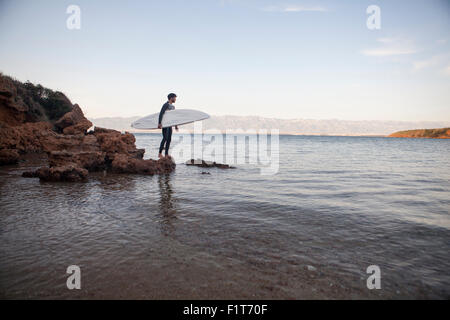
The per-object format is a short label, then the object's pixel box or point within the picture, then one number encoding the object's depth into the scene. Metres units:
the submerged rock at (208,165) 12.16
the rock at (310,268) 2.74
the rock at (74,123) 12.95
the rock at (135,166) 9.50
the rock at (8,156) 10.16
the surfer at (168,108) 9.98
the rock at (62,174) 7.24
